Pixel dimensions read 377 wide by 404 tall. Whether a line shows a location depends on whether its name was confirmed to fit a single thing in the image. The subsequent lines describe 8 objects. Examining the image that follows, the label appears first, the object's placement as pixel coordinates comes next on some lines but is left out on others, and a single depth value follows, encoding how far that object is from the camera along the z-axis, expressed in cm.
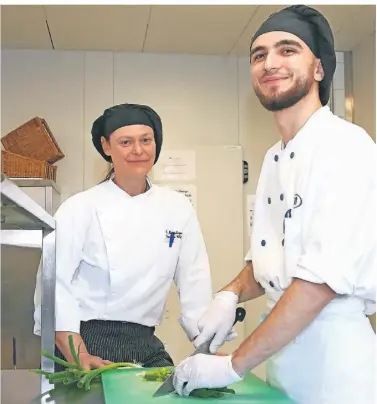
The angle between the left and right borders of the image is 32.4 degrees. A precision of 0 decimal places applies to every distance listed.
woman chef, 154
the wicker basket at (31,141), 254
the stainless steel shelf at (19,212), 82
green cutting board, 97
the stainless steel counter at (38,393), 103
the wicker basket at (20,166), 245
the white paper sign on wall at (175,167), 285
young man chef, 96
